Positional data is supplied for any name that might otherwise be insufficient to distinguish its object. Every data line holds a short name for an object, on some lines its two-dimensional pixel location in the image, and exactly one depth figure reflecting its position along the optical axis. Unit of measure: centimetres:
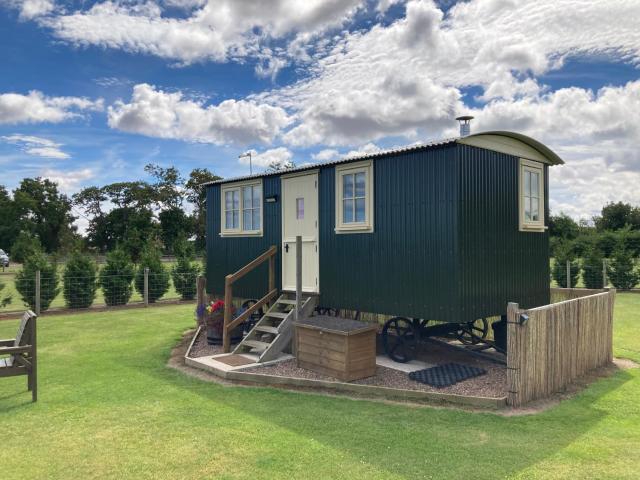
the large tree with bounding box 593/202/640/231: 4838
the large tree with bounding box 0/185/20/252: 5030
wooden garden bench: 596
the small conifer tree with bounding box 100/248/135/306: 1625
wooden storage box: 686
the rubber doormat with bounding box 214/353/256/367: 780
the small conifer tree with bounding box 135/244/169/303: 1711
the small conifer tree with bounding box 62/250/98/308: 1551
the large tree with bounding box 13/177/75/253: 5212
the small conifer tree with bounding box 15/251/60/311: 1478
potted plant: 940
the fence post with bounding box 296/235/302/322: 838
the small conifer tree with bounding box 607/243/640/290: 1948
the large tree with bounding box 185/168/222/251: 4747
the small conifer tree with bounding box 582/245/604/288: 1975
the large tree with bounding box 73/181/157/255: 4816
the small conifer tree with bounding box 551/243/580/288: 2003
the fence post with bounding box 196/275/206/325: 1151
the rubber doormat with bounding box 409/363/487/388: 684
